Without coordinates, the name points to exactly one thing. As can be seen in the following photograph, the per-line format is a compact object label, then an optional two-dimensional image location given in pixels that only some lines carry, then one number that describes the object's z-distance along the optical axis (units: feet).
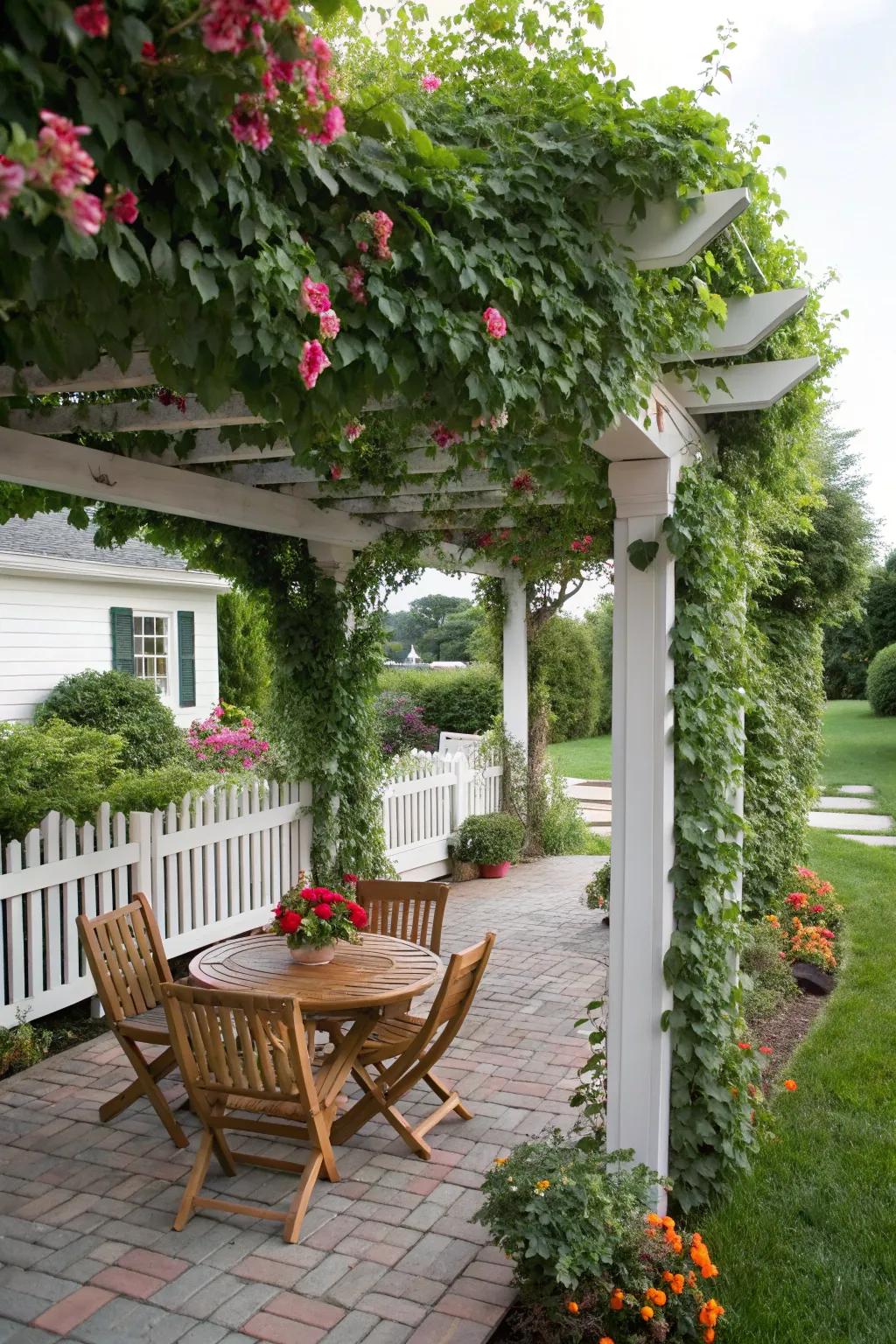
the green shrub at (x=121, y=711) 40.04
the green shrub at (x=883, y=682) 71.67
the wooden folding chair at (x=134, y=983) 13.55
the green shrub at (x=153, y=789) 20.95
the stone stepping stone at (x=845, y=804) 43.27
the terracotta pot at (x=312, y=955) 14.23
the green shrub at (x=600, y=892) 23.59
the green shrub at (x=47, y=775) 18.85
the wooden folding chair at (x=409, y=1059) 13.11
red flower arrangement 13.99
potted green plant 31.09
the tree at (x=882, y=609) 74.79
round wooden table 12.78
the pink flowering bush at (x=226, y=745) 35.06
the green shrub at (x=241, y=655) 53.98
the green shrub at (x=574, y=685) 55.36
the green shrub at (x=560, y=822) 34.55
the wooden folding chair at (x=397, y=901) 16.72
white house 41.29
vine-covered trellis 4.86
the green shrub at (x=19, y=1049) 16.40
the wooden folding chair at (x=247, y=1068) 11.18
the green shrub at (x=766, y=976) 18.61
